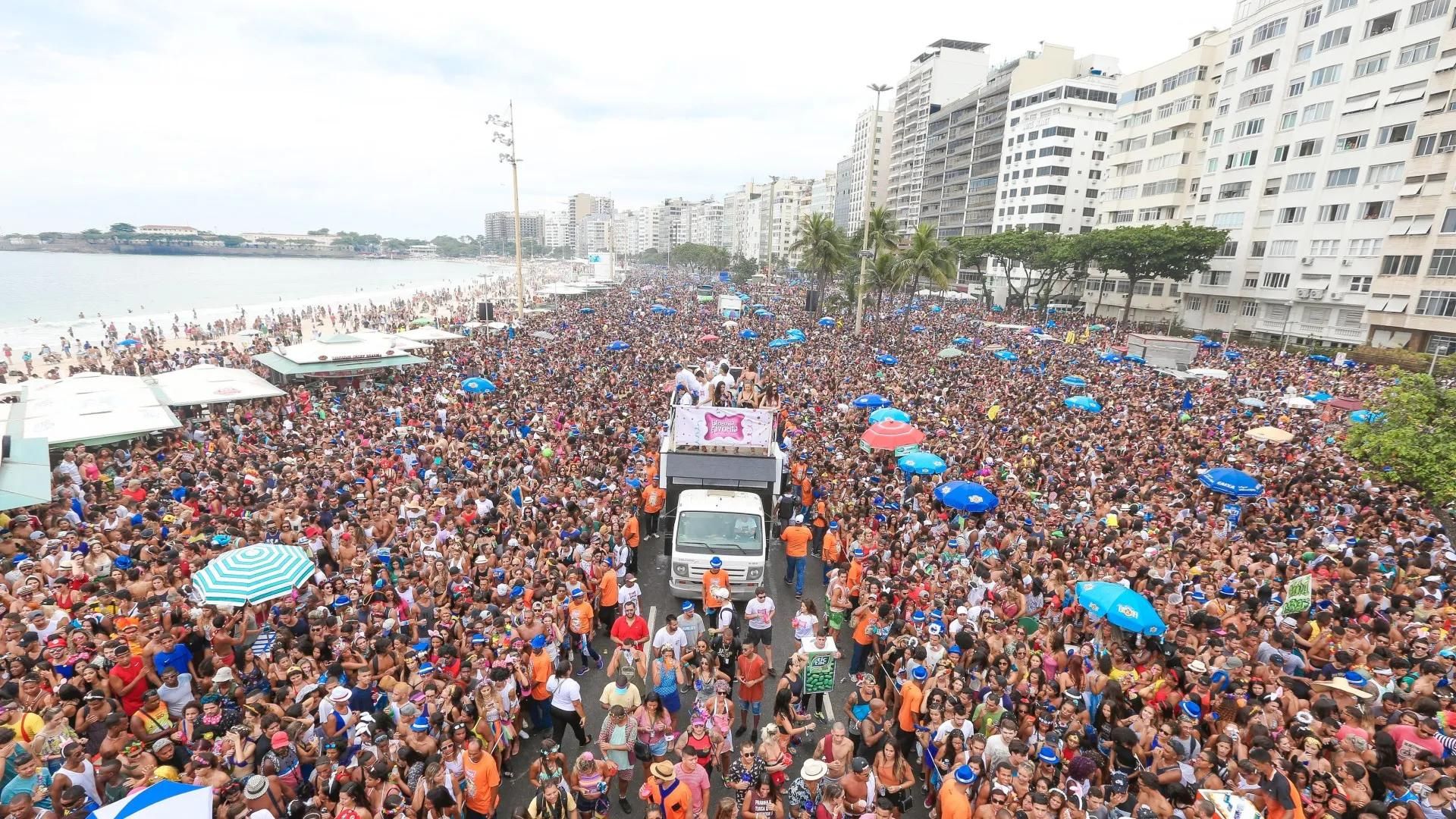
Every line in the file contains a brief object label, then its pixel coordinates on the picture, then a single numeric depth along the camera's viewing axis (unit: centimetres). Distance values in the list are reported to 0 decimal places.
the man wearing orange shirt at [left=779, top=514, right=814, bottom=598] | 1075
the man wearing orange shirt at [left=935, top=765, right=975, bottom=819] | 536
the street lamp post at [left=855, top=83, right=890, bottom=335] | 3895
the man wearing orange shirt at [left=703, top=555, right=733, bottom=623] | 901
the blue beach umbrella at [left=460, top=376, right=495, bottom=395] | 2245
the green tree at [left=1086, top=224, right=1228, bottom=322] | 4238
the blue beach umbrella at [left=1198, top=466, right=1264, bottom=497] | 1300
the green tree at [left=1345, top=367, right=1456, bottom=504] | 1205
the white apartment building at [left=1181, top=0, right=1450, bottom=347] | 3447
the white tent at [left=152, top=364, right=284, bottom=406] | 1828
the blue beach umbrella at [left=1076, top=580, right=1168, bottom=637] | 793
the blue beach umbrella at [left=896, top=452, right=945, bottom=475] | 1378
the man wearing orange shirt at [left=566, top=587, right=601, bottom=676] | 841
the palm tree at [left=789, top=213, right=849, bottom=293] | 4710
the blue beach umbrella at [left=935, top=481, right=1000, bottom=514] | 1195
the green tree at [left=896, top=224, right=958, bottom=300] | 3909
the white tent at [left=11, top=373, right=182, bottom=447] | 1434
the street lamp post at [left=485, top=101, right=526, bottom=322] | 3975
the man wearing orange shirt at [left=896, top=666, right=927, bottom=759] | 684
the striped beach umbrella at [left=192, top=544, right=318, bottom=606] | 747
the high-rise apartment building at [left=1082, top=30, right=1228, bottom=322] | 5012
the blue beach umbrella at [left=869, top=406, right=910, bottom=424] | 1684
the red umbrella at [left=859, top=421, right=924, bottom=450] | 1512
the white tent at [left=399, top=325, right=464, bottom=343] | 3105
